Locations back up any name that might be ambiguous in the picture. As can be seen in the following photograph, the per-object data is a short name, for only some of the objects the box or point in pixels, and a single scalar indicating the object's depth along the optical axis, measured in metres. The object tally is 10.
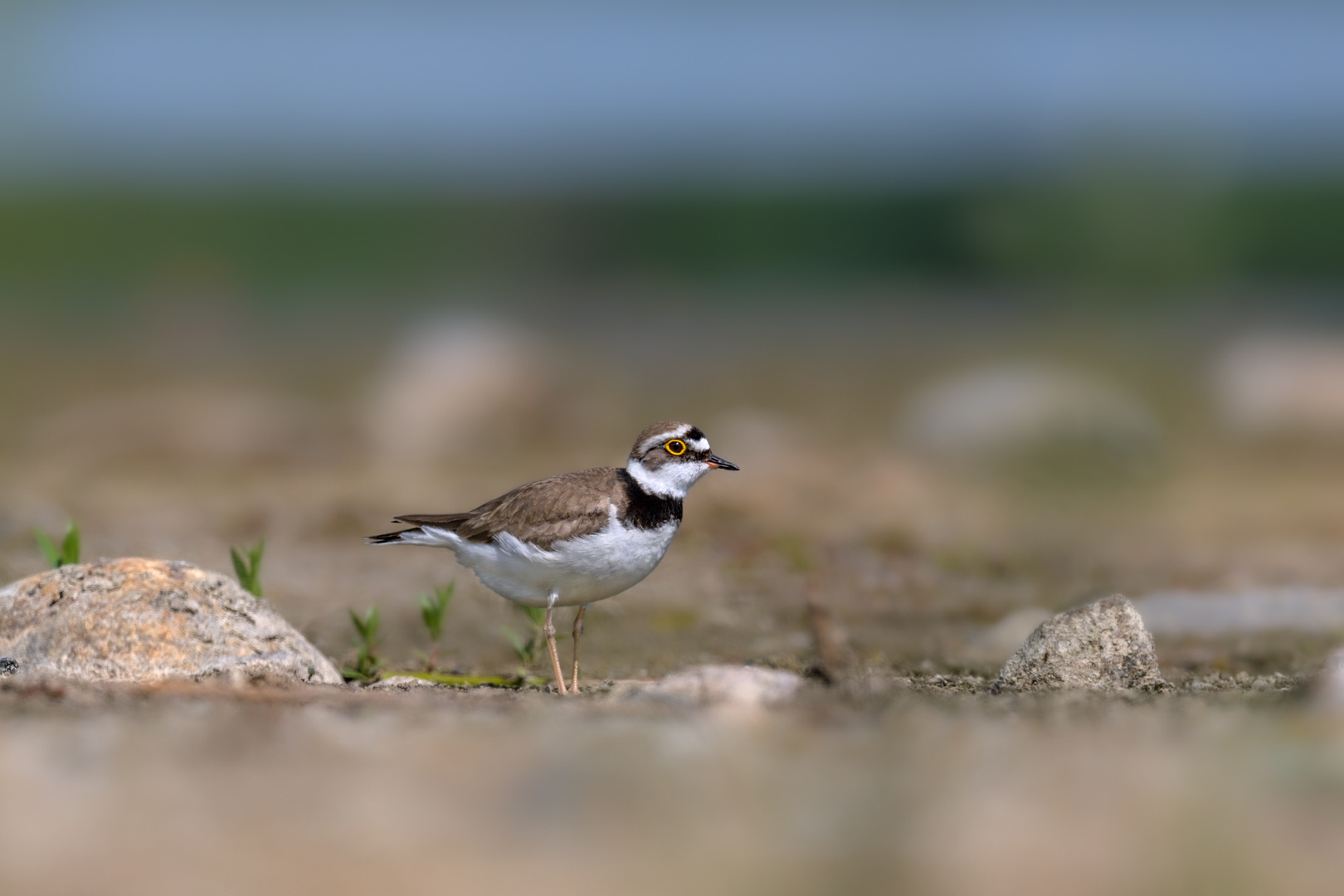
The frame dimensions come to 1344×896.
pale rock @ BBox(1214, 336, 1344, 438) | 38.72
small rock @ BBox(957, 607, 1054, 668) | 16.58
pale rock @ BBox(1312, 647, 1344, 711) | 10.72
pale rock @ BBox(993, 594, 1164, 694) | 13.22
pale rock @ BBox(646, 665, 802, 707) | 11.40
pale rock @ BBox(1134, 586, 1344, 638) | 18.17
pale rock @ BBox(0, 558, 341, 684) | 12.74
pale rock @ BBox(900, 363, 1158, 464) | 26.59
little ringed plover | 13.79
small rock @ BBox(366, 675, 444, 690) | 13.42
